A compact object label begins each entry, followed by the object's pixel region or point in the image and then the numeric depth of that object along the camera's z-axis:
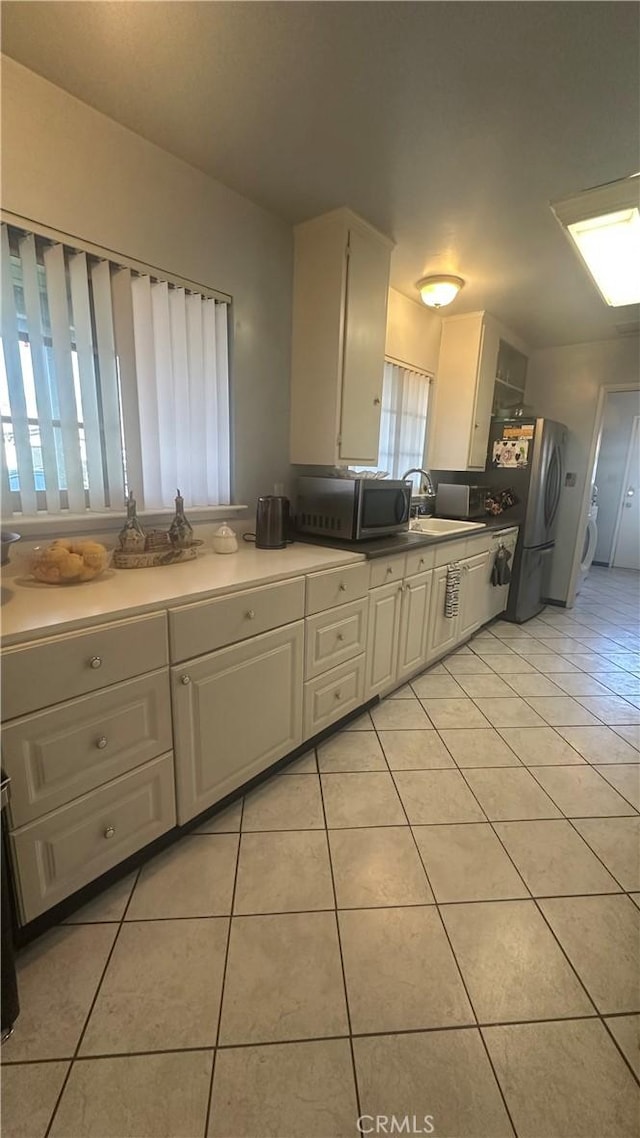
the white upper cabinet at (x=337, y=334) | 2.14
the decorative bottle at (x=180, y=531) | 1.80
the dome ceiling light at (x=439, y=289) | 2.66
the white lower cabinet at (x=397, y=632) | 2.25
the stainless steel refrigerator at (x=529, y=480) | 3.54
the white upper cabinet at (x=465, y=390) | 3.35
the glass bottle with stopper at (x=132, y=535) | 1.64
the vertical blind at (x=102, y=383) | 1.44
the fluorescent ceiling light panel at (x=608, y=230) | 1.83
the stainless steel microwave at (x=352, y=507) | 2.13
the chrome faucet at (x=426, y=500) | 3.49
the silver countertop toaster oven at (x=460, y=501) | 3.37
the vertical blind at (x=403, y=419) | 3.17
